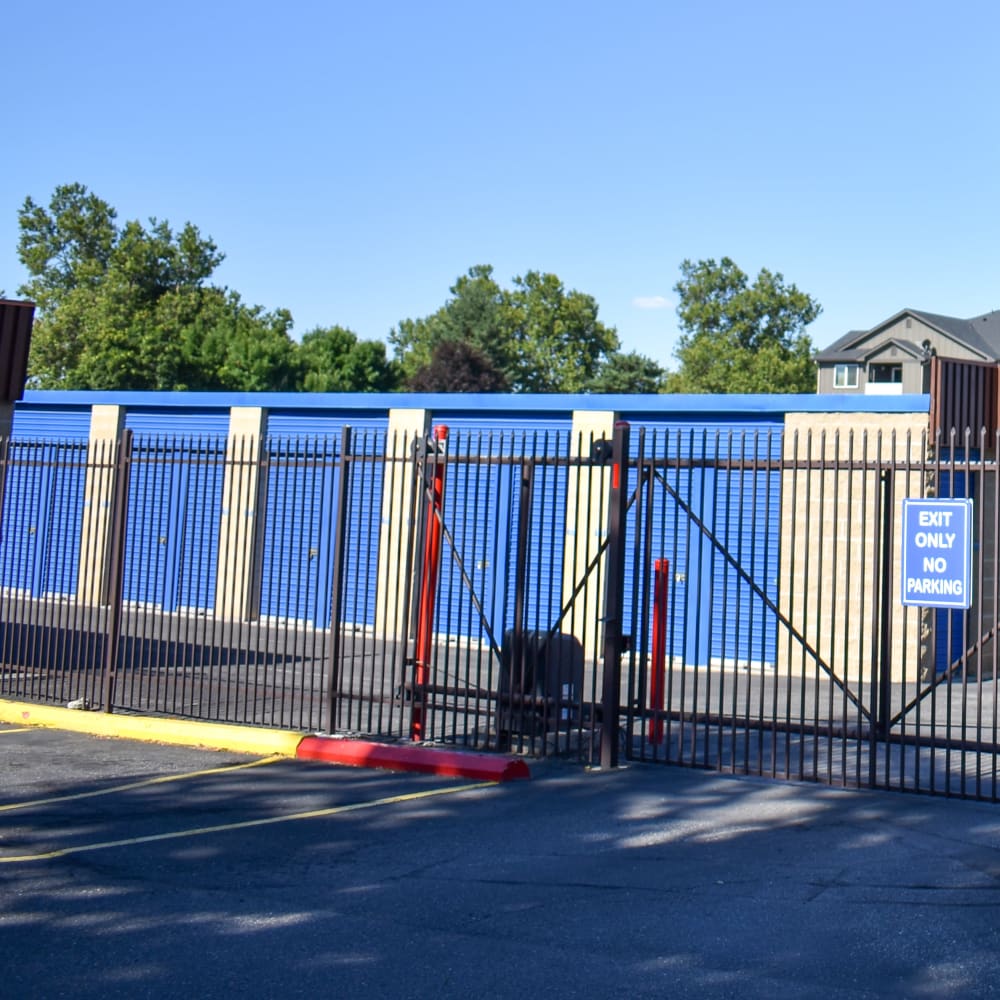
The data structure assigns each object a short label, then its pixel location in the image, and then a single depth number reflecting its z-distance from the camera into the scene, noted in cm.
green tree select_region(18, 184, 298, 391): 6166
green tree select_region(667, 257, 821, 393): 9025
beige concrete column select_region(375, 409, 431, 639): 1923
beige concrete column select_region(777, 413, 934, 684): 1661
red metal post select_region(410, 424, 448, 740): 1049
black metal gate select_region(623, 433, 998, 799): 891
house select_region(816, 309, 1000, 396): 7256
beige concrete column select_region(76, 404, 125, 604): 2354
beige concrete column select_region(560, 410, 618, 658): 1862
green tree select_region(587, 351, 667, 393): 7750
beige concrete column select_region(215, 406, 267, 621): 2134
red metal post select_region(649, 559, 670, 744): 1016
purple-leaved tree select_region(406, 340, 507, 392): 6825
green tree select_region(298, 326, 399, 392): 6216
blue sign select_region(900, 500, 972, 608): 868
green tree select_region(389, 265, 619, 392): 8631
